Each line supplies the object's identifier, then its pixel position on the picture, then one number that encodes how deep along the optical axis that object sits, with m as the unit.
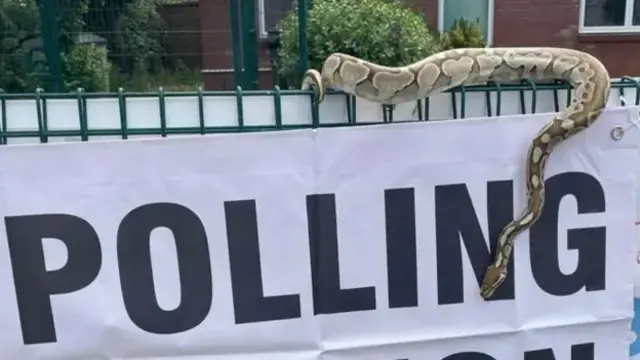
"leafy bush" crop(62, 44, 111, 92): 4.37
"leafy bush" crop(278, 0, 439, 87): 3.08
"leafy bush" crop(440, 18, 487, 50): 6.83
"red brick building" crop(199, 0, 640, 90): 8.14
